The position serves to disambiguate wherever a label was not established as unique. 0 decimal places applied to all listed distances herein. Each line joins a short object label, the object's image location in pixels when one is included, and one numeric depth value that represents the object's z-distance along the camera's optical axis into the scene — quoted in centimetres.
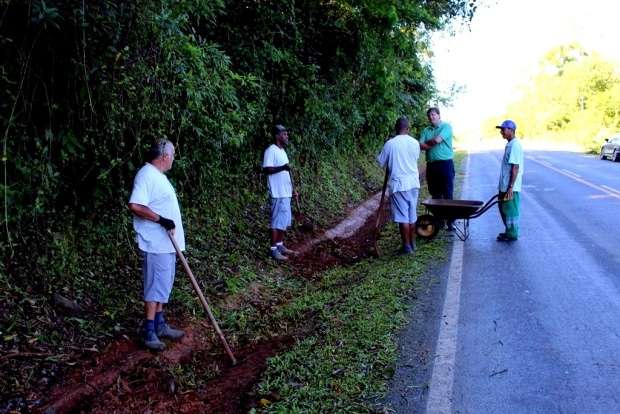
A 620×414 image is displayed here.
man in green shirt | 870
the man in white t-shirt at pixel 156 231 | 464
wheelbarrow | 788
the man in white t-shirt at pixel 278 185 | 777
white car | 2477
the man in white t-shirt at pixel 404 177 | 774
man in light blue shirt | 797
